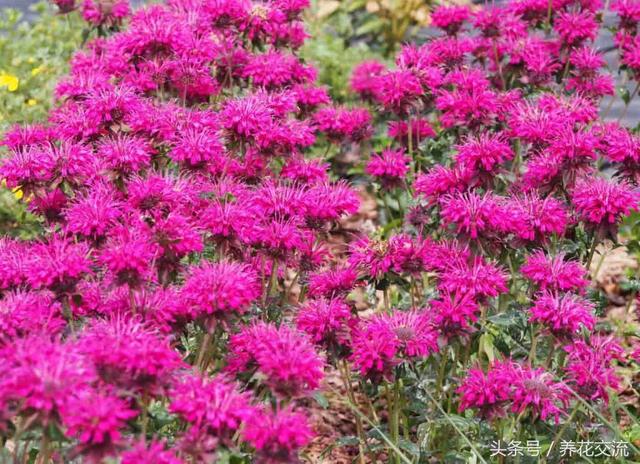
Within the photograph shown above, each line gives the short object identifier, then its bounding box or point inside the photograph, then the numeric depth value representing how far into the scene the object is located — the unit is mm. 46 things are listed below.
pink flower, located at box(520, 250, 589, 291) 2521
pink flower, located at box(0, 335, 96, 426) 1641
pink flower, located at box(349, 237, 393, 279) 2555
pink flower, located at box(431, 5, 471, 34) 3943
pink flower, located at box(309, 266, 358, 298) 2584
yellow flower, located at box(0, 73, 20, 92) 4598
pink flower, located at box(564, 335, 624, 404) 2377
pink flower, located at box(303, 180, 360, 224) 2594
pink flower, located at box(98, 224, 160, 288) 2064
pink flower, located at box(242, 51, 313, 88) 3219
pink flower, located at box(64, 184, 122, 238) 2303
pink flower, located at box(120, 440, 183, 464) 1701
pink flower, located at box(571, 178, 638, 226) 2625
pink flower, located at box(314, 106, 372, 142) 3536
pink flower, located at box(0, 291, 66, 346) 1983
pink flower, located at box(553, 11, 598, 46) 3672
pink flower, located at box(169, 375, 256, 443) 1790
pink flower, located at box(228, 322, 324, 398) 1938
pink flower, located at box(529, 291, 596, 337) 2398
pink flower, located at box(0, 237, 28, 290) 2180
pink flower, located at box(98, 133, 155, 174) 2494
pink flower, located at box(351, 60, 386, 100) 4344
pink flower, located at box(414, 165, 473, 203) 2721
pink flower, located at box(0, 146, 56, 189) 2447
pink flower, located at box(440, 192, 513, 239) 2486
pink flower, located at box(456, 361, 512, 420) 2295
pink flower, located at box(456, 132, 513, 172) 2705
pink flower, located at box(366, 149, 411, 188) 3293
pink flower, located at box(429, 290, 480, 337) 2391
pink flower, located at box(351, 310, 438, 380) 2303
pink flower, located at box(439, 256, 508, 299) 2432
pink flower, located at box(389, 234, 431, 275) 2566
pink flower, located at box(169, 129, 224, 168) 2551
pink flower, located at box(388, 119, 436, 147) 3598
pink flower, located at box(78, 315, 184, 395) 1798
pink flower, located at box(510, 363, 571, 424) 2246
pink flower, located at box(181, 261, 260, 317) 2111
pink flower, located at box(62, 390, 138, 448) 1663
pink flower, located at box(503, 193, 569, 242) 2605
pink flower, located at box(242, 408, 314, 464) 1797
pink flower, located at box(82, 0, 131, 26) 3809
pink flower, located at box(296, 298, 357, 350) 2393
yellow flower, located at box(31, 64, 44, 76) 4660
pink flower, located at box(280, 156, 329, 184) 2906
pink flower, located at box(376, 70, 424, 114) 3223
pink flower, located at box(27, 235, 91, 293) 2088
